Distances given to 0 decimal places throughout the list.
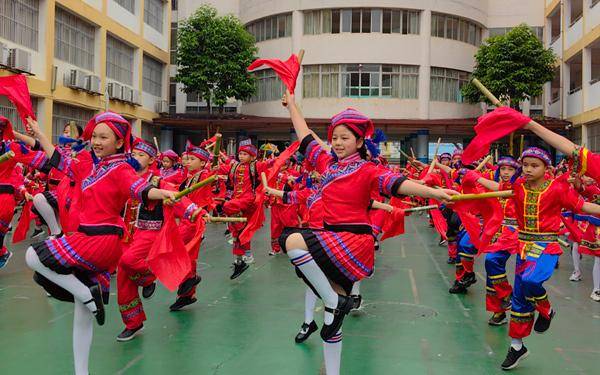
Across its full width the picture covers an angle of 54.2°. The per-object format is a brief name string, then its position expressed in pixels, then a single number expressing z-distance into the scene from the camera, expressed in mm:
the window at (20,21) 17391
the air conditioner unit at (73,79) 21162
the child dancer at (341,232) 3961
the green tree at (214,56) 29359
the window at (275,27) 32094
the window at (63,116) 20938
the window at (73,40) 20977
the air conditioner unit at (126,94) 26266
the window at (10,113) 16891
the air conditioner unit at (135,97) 27531
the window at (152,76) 30120
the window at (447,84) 32094
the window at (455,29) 32062
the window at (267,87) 32812
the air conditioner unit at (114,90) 25016
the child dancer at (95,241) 4160
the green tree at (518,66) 27562
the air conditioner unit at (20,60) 17250
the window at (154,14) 29203
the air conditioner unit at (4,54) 16688
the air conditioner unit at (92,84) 22609
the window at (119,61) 25547
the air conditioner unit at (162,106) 31750
